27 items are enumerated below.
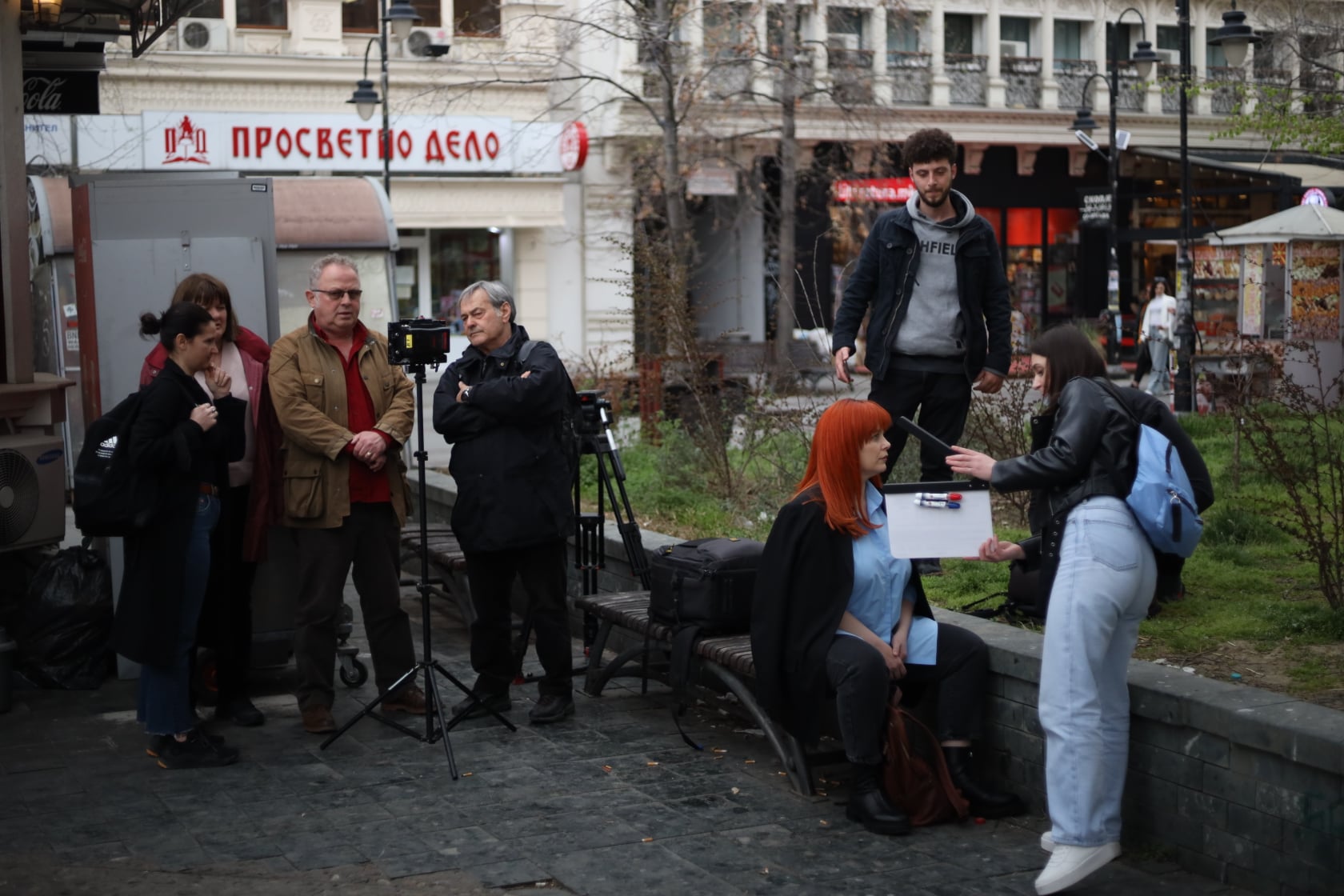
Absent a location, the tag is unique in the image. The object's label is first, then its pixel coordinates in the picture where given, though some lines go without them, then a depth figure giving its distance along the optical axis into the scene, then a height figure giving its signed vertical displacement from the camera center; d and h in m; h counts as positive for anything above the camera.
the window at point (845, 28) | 29.12 +6.23
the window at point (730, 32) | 23.86 +4.79
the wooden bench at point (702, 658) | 6.05 -1.33
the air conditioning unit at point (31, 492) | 7.80 -0.72
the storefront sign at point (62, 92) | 12.85 +2.02
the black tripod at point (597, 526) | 7.73 -0.94
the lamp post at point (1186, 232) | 20.06 +1.34
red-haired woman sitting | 5.66 -1.02
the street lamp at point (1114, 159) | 31.03 +3.33
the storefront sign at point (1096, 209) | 30.30 +2.23
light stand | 6.54 -1.43
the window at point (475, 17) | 31.45 +6.28
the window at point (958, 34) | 37.66 +6.91
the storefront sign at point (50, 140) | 23.93 +3.32
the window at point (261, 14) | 30.36 +6.17
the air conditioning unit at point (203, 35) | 29.81 +5.68
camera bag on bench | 6.60 -1.07
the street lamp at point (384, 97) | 23.17 +4.08
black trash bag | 7.80 -1.37
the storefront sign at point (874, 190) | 30.31 +2.76
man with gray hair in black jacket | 6.77 -0.59
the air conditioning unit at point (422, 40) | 30.72 +5.72
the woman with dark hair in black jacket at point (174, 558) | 6.44 -0.87
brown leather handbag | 5.57 -1.57
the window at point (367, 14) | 31.02 +6.29
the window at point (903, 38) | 35.47 +6.61
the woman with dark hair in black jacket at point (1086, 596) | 4.92 -0.83
